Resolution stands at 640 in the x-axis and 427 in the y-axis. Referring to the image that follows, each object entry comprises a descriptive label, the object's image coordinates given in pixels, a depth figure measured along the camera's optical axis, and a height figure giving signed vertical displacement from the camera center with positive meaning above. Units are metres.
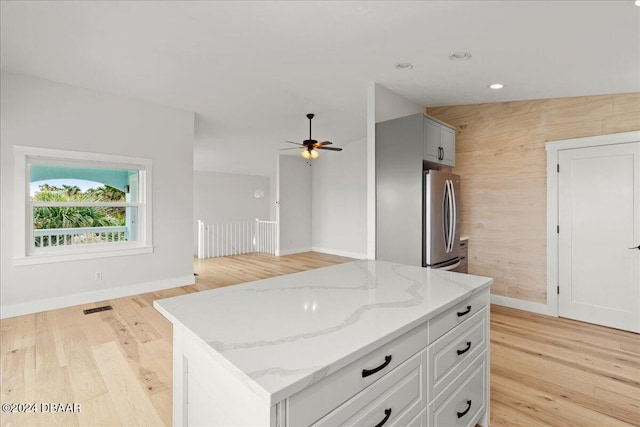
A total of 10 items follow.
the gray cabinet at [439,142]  3.43 +0.80
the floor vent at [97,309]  3.65 -1.17
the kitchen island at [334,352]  0.83 -0.44
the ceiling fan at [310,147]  5.18 +1.07
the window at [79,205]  3.59 +0.09
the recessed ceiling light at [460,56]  2.76 +1.40
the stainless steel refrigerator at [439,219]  3.34 -0.10
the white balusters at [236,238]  7.88 -0.74
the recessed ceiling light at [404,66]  3.09 +1.47
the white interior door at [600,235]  3.21 -0.28
